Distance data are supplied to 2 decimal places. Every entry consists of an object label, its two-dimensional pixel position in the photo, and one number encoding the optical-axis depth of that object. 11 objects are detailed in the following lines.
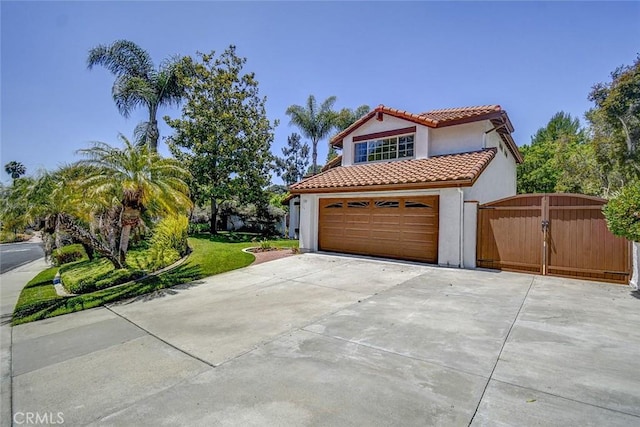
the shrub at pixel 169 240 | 13.08
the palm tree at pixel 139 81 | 21.42
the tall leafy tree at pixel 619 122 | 20.05
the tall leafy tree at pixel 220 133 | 22.16
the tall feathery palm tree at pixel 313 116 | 29.45
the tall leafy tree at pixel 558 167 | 26.77
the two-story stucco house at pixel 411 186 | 10.48
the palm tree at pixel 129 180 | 9.81
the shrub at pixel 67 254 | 16.21
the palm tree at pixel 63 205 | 10.23
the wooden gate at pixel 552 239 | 8.31
